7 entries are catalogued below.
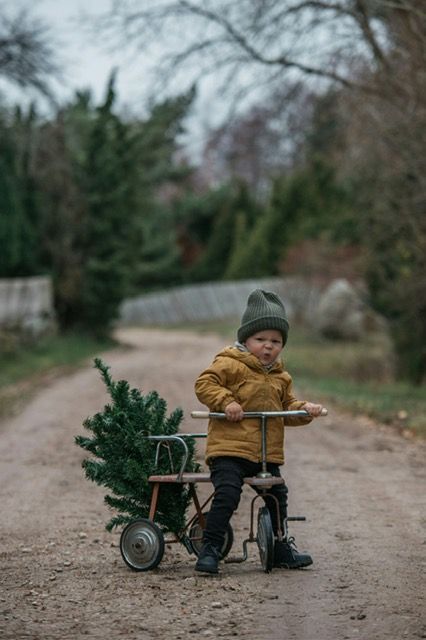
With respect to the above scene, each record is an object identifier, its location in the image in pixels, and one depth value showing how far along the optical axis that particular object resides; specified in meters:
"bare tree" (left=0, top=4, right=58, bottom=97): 22.42
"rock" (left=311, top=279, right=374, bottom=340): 33.34
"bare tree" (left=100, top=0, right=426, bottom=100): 17.59
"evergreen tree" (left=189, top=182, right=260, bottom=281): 50.03
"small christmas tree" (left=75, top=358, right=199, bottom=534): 6.95
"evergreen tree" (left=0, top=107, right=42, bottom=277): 24.22
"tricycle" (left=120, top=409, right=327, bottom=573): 6.56
